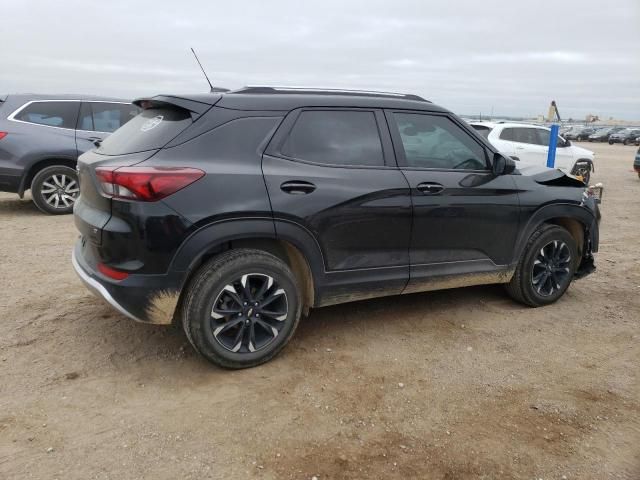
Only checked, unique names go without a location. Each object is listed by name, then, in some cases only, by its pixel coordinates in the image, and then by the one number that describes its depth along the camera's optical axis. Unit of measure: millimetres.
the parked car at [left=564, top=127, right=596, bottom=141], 57809
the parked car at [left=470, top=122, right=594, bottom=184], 12242
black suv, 3020
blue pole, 10148
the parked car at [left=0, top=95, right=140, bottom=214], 7414
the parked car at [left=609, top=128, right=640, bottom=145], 49800
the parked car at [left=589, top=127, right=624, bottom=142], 54500
